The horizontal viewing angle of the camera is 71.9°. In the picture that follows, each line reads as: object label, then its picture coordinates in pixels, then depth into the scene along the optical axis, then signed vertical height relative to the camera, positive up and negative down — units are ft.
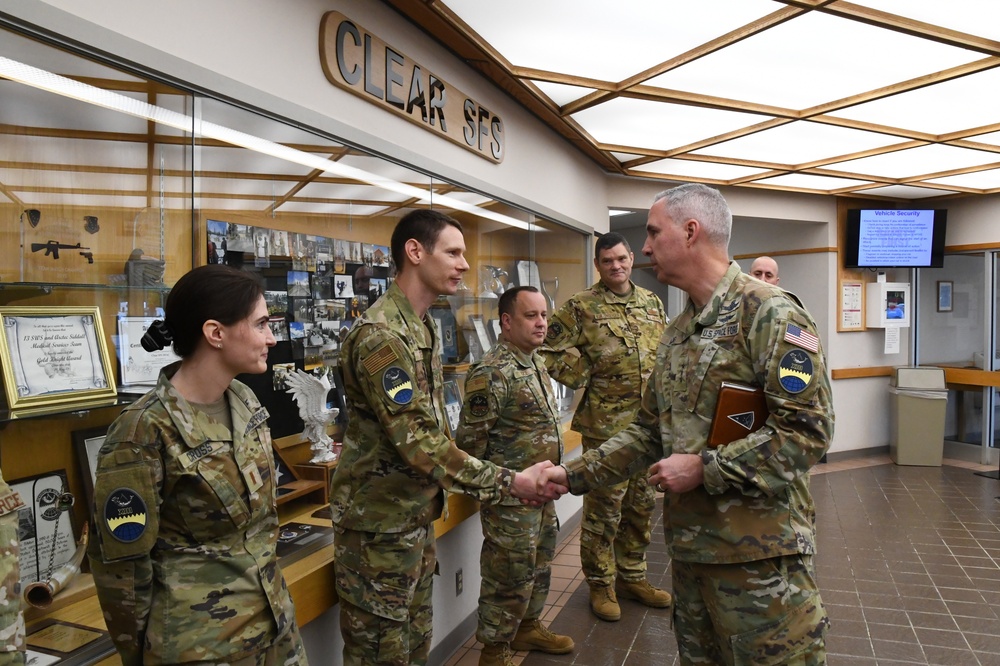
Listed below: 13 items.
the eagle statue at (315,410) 8.86 -1.16
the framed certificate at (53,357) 5.45 -0.31
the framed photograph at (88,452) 6.01 -1.15
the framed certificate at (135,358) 6.35 -0.34
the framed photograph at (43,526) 5.58 -1.71
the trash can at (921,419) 26.32 -3.60
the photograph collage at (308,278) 7.81 +0.58
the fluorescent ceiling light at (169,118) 5.36 +1.96
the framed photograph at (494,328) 14.53 -0.11
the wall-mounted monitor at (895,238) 27.66 +3.51
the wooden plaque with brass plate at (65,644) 5.42 -2.61
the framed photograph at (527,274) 16.13 +1.18
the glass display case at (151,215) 5.53 +1.10
